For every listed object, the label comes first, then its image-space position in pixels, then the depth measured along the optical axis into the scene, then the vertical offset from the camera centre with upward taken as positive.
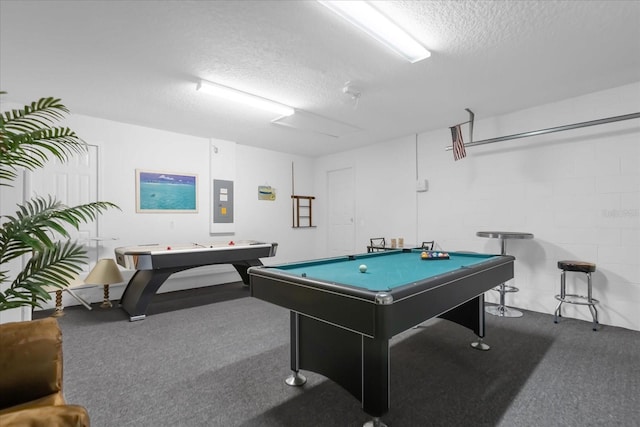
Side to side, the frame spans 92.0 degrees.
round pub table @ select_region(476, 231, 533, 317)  3.65 -0.96
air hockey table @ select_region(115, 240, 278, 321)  3.65 -0.57
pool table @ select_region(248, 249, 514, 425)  1.60 -0.52
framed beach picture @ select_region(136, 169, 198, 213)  4.83 +0.41
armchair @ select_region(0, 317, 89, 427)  1.32 -0.66
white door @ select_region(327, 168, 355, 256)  6.57 +0.06
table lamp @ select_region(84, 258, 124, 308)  4.07 -0.76
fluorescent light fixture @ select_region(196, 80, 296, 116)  3.29 +1.38
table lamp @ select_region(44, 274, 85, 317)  3.86 -1.04
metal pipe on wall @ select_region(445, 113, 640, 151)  3.25 +1.01
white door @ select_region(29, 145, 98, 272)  4.07 +0.47
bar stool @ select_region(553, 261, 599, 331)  3.34 -0.90
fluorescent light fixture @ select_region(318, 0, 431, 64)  2.10 +1.41
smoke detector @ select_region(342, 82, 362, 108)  3.39 +1.41
